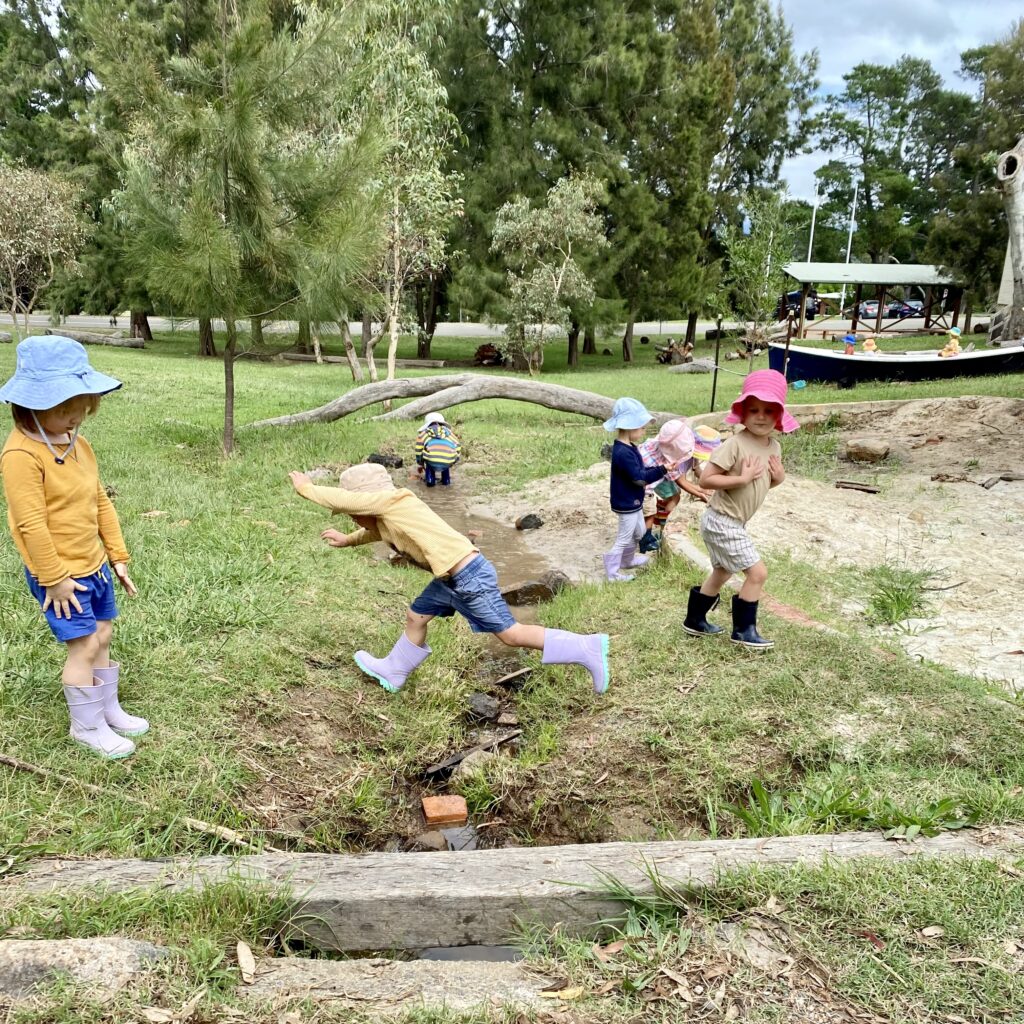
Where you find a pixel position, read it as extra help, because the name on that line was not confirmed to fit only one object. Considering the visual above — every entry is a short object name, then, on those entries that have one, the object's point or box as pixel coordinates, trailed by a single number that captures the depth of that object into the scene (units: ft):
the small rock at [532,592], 20.26
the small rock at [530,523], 27.37
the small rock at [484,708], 14.96
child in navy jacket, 19.34
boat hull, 55.42
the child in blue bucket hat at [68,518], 10.14
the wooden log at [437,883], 8.44
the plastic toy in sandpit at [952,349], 60.29
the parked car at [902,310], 146.92
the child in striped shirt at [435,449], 32.27
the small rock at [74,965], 6.95
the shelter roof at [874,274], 107.78
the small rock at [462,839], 11.48
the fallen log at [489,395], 44.75
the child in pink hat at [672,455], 20.03
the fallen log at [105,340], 95.35
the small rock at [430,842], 11.43
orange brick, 11.80
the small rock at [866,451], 33.65
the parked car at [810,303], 147.43
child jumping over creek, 12.74
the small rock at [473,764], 12.80
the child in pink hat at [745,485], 14.37
